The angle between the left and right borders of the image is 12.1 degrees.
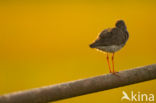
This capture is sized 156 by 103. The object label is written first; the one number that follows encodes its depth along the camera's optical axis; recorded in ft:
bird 25.46
